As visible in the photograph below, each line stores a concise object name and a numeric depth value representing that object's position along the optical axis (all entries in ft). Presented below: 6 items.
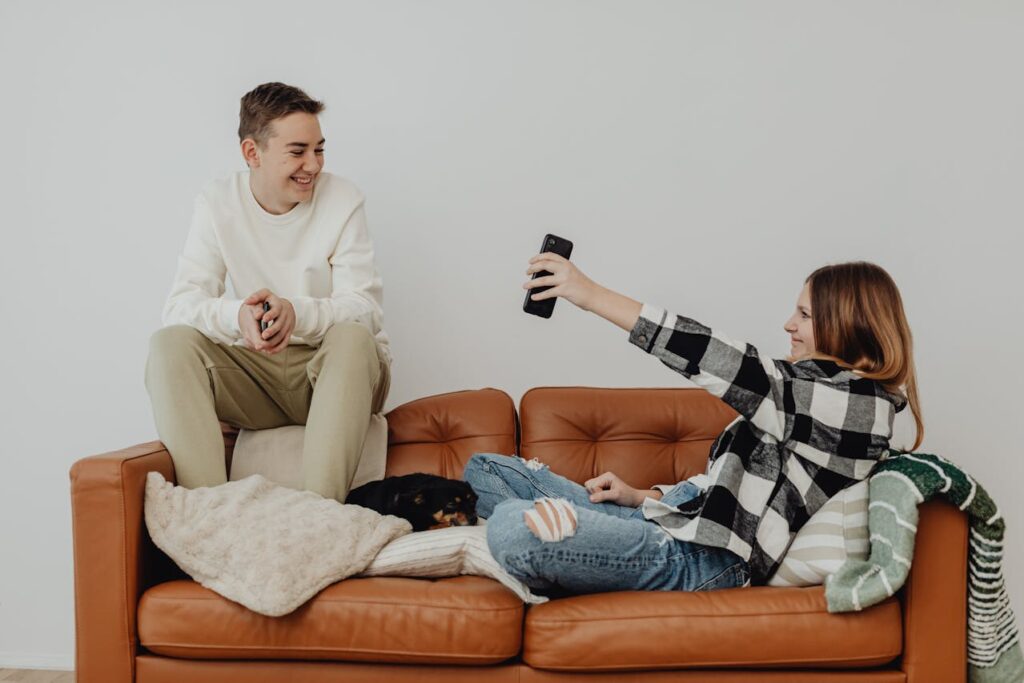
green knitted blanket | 5.65
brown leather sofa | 5.69
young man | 6.86
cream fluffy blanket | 5.76
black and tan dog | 6.68
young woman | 5.56
